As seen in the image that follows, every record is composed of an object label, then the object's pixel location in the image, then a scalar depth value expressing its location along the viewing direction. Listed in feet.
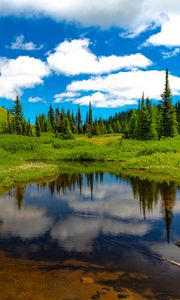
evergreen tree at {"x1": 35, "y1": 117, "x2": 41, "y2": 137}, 341.95
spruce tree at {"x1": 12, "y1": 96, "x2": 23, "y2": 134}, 298.76
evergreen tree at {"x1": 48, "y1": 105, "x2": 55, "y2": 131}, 428.31
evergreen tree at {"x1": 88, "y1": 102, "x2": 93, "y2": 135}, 415.31
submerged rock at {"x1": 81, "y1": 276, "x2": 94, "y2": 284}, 34.04
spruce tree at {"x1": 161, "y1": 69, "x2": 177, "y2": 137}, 216.33
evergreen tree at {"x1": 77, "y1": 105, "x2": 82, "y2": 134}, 447.42
